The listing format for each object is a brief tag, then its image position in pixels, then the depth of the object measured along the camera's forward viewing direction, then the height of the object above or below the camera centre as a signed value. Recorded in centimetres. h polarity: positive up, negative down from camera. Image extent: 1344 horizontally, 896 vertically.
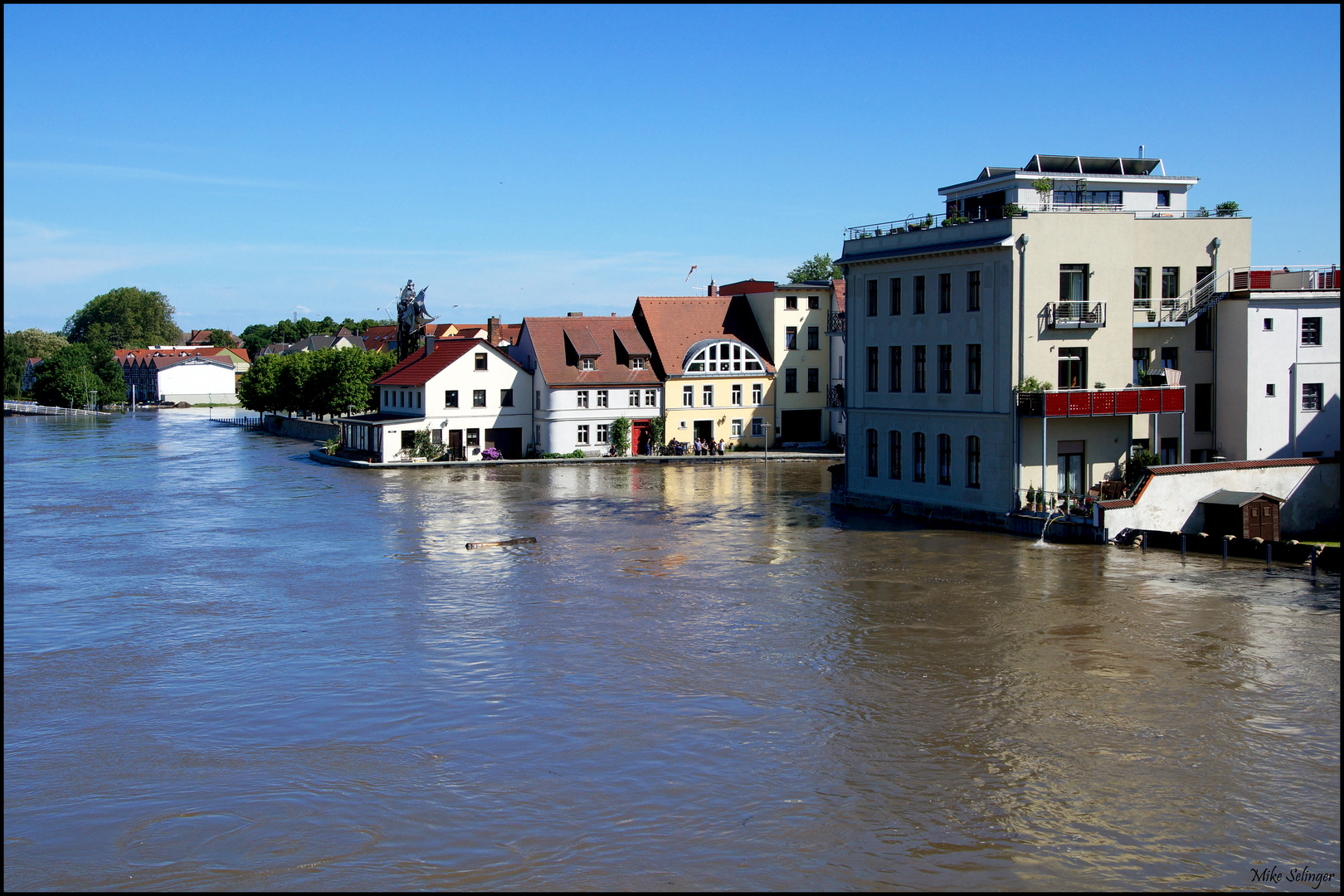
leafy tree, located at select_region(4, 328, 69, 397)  18572 +1488
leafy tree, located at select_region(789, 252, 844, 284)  13275 +1960
